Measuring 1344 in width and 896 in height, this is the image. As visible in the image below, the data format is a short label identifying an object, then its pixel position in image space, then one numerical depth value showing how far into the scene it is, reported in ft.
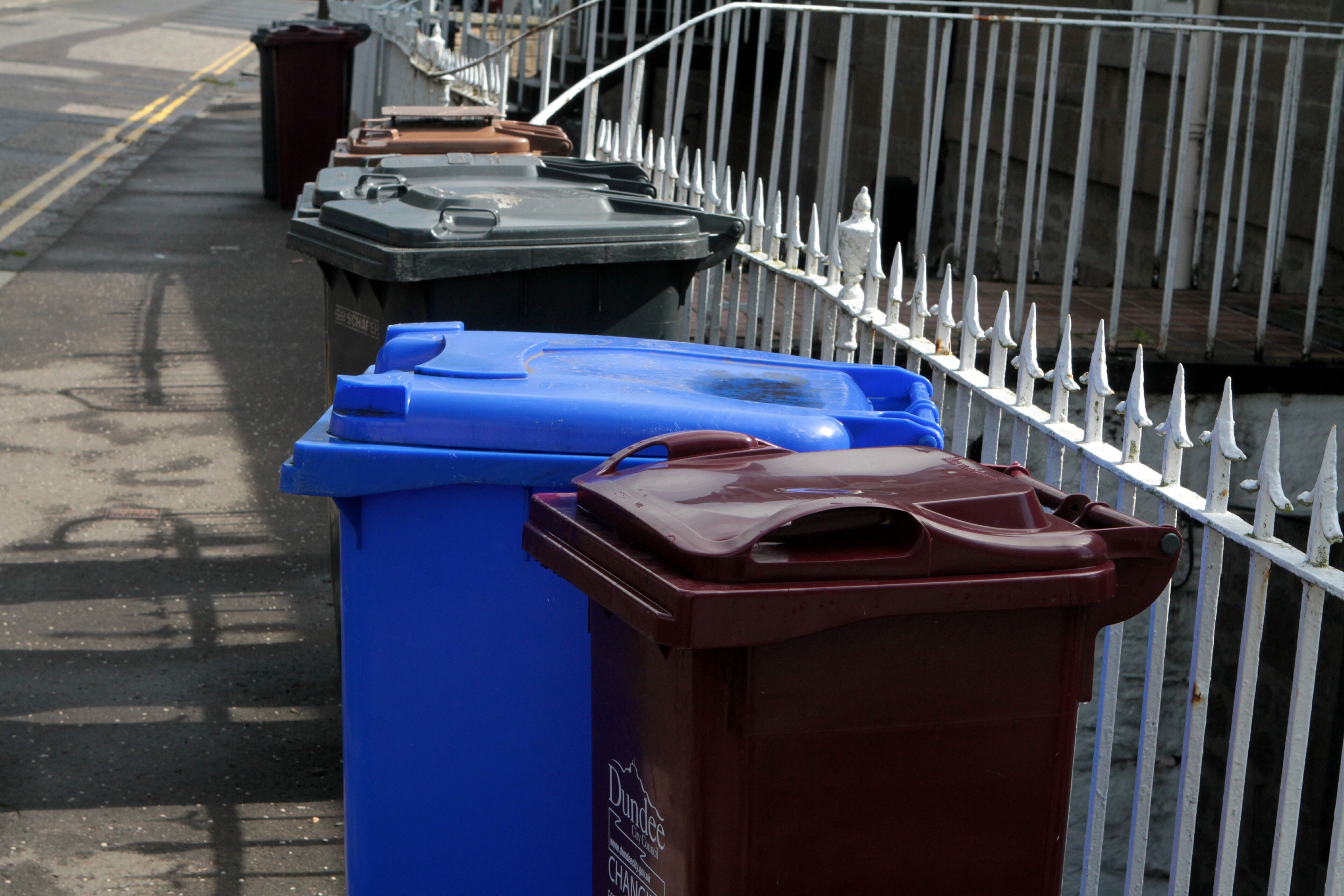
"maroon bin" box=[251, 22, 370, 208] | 41.81
